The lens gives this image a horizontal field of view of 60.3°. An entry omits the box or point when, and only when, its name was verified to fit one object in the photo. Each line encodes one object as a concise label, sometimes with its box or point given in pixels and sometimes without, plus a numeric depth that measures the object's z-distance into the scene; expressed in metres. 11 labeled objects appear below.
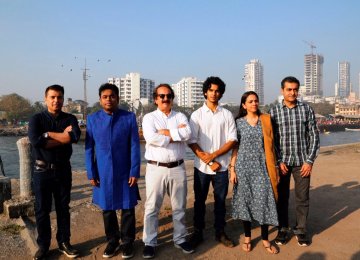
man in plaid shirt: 3.63
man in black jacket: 3.14
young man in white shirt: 3.48
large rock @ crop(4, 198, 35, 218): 4.31
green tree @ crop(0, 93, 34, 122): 65.00
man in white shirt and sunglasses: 3.22
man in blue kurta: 3.28
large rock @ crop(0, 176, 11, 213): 4.66
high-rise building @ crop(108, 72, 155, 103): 104.65
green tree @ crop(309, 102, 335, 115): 105.88
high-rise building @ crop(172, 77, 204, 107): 118.06
